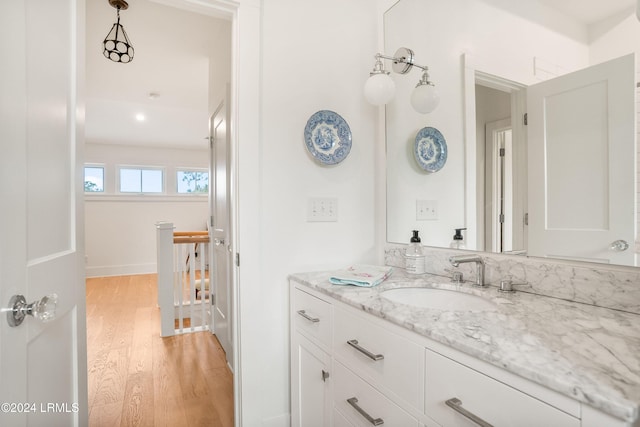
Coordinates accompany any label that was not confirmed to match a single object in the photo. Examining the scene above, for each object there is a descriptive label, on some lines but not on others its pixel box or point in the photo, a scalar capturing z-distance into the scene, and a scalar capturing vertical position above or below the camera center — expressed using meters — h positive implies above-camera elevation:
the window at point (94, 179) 5.64 +0.64
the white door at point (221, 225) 2.28 -0.08
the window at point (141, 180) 5.89 +0.65
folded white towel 1.25 -0.25
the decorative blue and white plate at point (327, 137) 1.58 +0.38
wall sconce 1.47 +0.56
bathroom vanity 0.55 -0.32
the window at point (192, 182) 6.34 +0.66
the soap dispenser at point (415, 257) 1.47 -0.20
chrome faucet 1.23 -0.19
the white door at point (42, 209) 0.69 +0.02
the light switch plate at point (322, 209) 1.60 +0.02
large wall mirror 0.93 +0.30
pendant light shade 2.01 +1.33
